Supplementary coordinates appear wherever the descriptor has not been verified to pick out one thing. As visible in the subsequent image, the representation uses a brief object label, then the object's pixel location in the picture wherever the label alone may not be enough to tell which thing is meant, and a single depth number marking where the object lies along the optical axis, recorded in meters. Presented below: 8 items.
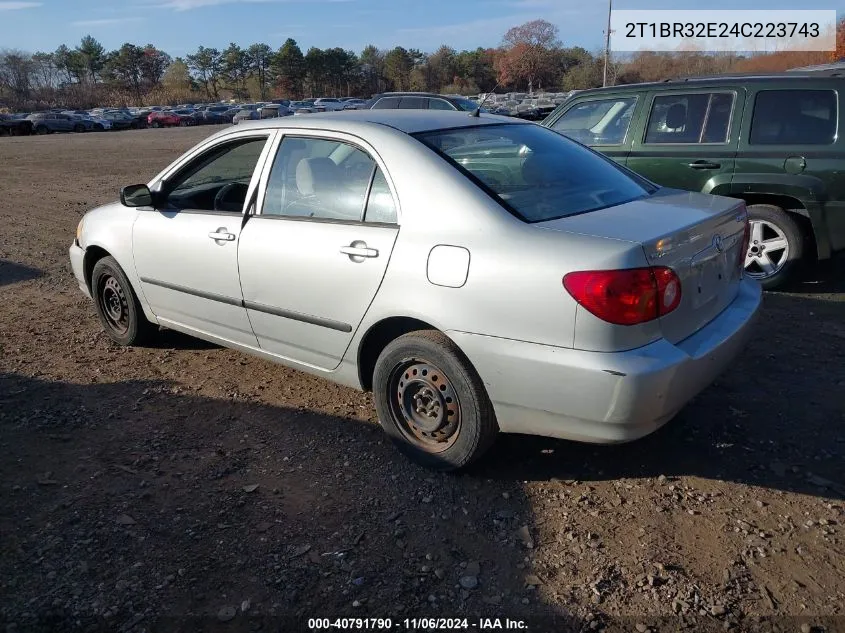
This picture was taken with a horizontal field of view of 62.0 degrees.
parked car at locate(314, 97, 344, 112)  49.37
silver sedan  2.82
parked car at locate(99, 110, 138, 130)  51.99
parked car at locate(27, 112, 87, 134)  46.22
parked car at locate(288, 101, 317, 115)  57.23
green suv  5.66
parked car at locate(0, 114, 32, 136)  44.62
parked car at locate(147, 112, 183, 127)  53.00
